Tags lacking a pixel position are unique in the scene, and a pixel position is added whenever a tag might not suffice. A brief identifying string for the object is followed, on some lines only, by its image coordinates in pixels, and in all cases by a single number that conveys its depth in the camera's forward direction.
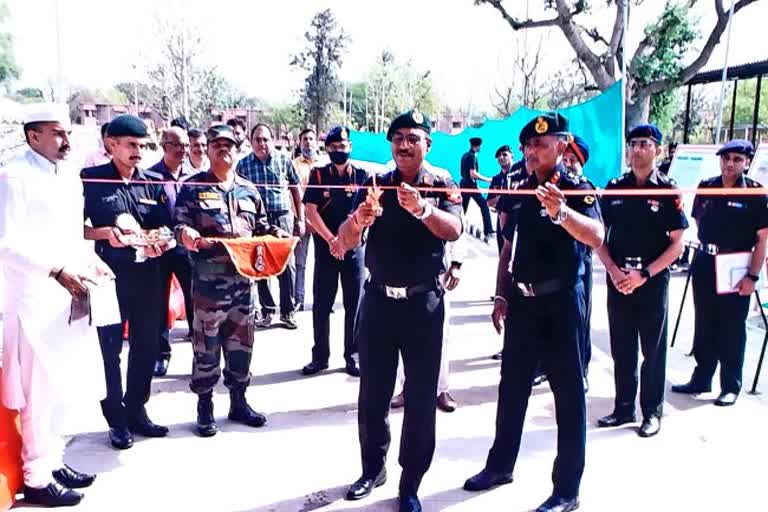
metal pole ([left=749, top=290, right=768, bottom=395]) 4.57
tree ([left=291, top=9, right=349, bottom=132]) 43.31
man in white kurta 2.78
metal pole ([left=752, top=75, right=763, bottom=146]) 12.79
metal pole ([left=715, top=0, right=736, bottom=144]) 11.94
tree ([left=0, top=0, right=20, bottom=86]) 28.48
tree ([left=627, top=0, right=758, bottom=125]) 17.02
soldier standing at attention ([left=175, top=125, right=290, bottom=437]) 3.66
